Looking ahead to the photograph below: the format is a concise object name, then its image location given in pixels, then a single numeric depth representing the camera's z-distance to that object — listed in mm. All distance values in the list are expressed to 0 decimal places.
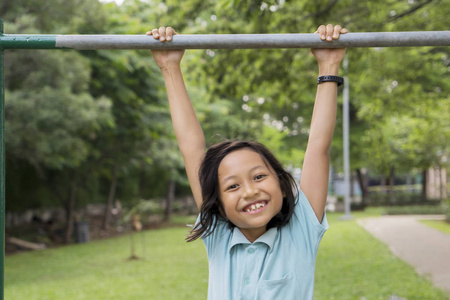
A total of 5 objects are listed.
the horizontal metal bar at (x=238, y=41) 1755
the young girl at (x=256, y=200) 1685
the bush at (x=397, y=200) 25214
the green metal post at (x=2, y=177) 1781
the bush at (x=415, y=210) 21219
